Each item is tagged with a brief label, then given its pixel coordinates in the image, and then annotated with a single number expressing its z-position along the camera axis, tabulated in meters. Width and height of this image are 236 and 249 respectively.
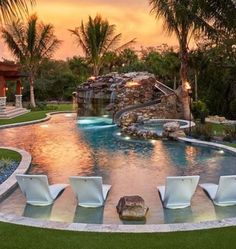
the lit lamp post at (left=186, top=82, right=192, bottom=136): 12.79
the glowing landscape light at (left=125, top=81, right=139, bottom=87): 15.31
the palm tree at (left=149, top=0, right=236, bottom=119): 11.20
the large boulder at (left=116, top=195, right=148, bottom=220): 4.32
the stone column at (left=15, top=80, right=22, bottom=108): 19.61
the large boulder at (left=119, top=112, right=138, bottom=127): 12.73
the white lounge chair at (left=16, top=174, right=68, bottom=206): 4.65
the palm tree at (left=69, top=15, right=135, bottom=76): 20.41
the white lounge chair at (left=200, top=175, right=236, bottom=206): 4.59
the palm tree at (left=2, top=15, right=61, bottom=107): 19.46
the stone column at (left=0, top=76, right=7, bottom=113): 15.93
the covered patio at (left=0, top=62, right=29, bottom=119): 15.95
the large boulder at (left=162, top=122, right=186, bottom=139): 10.05
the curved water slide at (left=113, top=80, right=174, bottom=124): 14.62
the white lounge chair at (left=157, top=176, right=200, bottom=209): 4.52
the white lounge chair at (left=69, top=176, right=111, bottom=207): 4.58
